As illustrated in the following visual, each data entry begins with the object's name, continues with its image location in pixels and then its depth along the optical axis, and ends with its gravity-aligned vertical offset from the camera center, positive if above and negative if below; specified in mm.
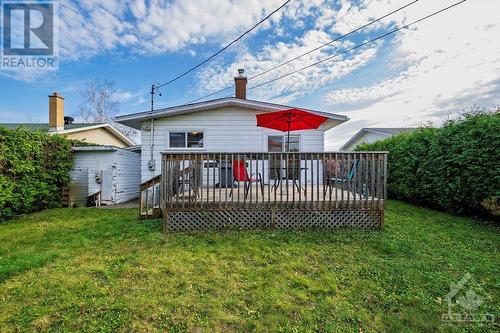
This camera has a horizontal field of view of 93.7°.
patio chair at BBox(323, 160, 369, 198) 4861 -222
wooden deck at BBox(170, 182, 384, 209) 4844 -782
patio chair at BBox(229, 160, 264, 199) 5014 -215
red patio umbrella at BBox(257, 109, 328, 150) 5562 +1143
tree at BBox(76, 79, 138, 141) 24062 +6452
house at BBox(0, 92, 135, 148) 11598 +2027
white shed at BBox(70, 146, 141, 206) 9180 -424
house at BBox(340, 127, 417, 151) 19209 +2848
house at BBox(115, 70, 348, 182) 8555 +1094
